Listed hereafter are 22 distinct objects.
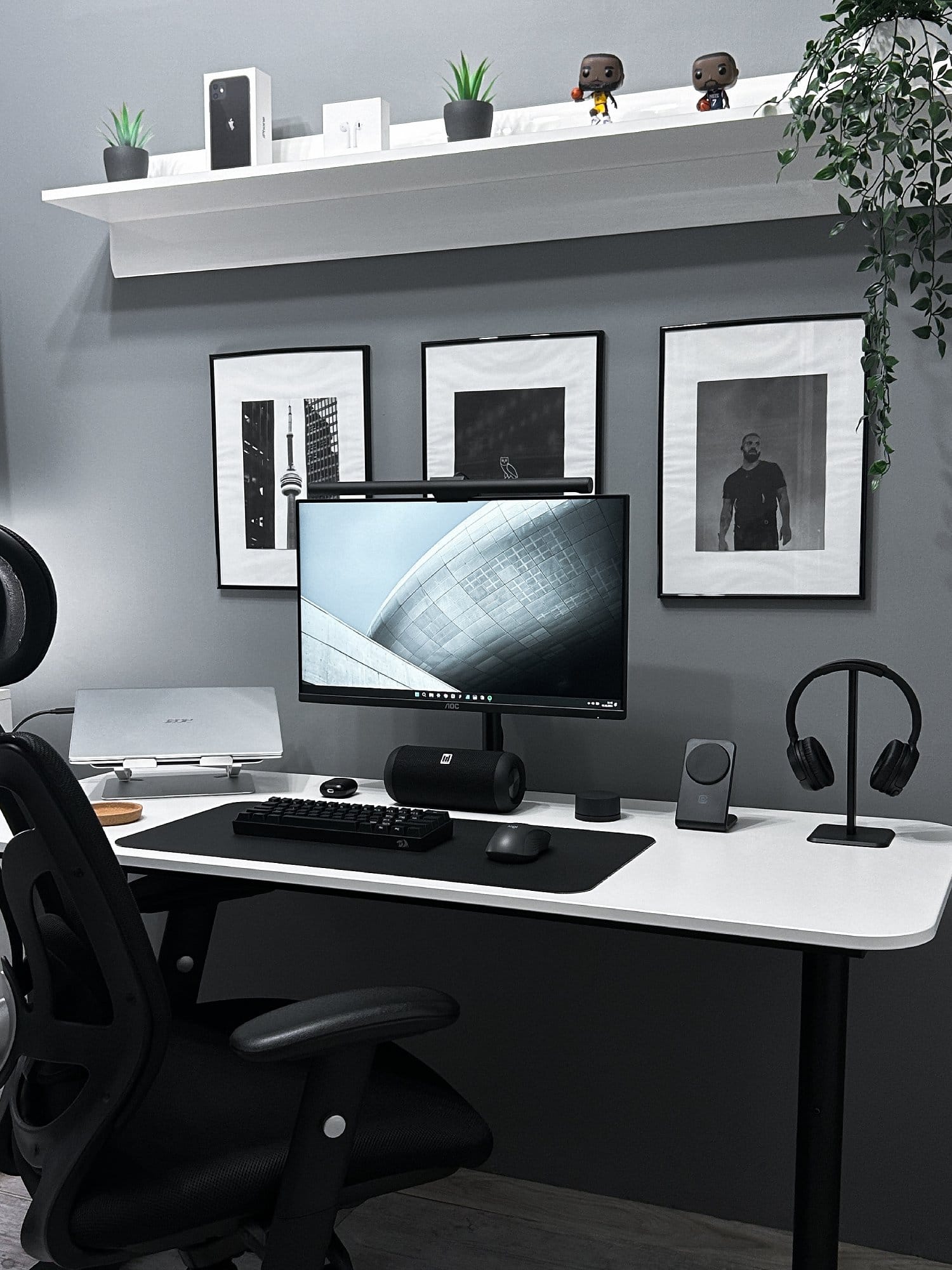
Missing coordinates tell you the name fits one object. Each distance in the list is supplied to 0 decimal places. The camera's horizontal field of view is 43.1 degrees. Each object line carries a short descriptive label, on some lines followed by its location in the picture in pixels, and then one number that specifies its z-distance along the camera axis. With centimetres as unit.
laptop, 221
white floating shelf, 204
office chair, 128
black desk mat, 164
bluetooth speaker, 202
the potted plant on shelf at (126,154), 242
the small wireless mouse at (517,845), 170
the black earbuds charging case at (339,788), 218
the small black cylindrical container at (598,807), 199
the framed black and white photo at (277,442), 242
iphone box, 231
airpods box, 225
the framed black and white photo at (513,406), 223
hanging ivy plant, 174
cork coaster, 199
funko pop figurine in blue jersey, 198
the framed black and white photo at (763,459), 207
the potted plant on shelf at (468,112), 213
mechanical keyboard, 181
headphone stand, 184
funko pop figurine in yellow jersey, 204
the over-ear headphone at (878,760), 186
